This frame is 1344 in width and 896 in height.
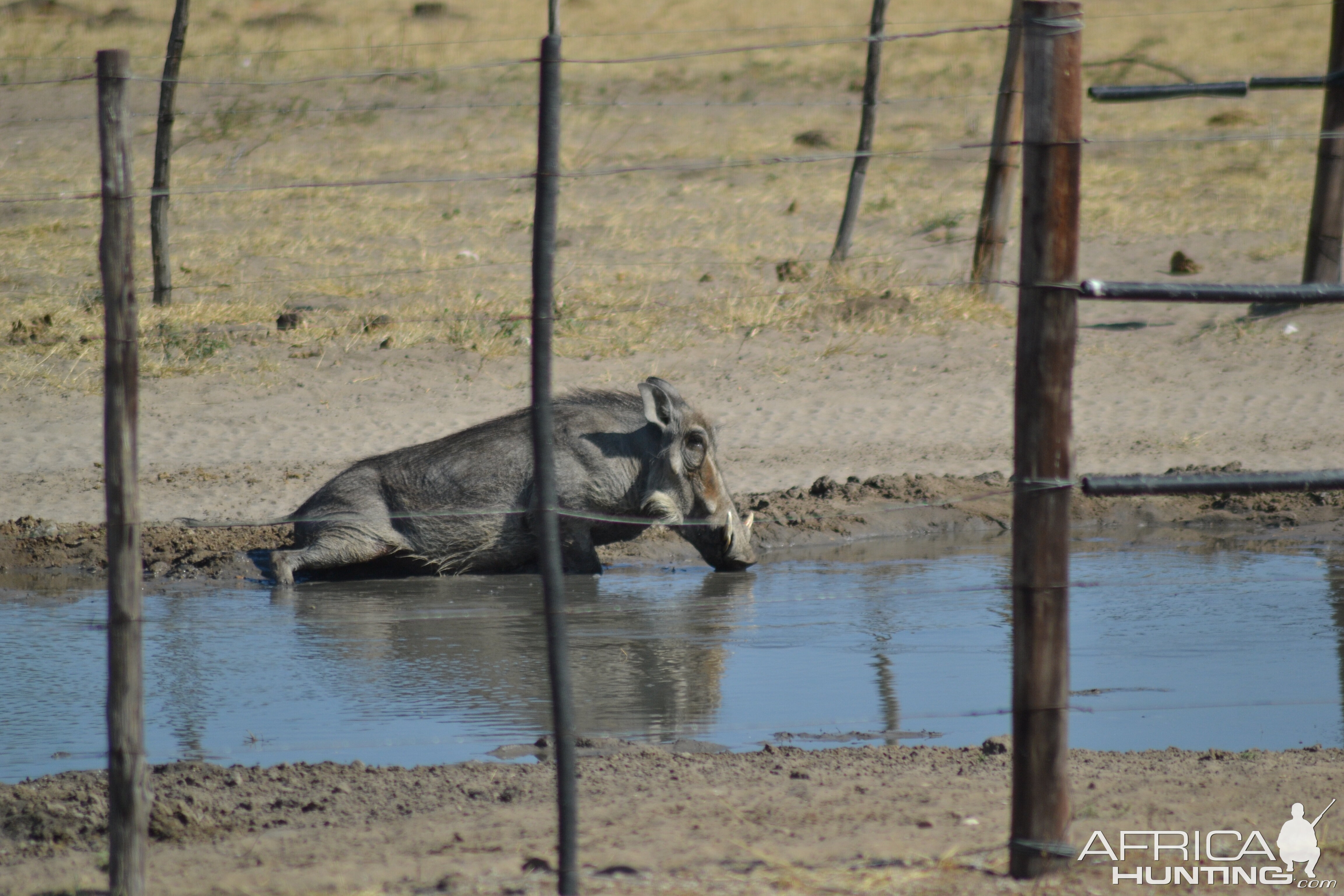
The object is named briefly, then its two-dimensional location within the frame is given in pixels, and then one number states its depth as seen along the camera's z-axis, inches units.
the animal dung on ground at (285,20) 2738.7
